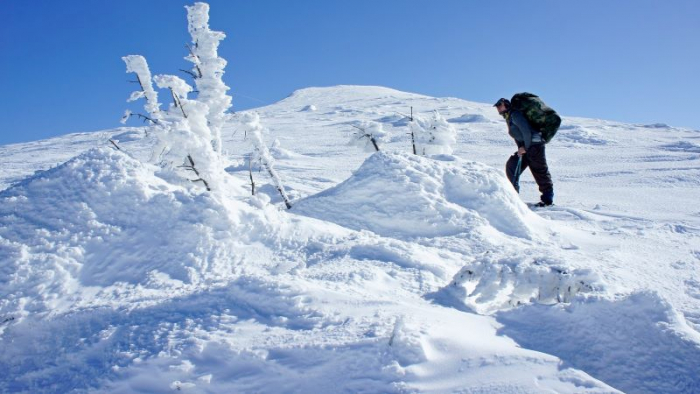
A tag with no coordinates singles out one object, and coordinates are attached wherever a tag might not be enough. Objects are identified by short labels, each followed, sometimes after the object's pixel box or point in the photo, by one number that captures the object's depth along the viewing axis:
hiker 6.56
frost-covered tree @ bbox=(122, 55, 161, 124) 11.34
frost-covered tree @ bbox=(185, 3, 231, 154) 10.65
